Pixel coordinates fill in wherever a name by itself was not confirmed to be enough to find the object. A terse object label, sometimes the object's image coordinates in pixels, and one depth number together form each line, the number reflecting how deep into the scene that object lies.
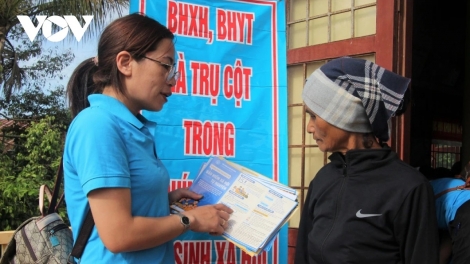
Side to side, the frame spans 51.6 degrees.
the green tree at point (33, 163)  6.86
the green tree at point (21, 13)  7.32
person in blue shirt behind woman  1.47
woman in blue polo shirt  1.23
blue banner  2.14
